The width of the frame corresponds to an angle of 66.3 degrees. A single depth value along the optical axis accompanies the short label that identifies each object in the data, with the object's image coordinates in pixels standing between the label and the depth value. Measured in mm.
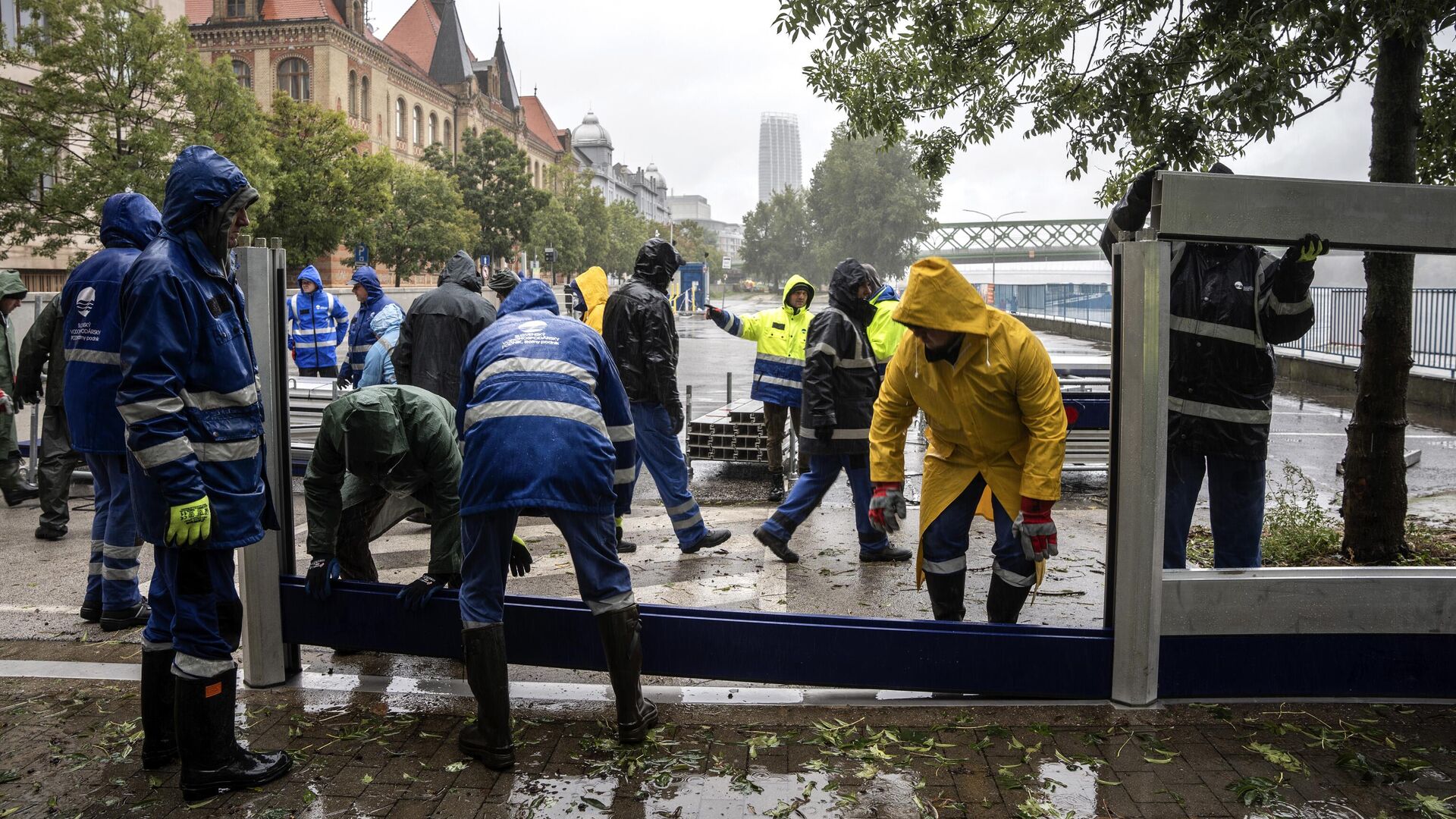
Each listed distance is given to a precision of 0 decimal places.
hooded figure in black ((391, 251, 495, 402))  7645
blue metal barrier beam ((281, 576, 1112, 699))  4340
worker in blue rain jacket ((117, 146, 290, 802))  3582
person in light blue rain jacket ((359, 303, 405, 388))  9008
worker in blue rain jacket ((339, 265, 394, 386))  10109
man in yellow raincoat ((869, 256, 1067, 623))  4277
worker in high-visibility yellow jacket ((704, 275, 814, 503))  9227
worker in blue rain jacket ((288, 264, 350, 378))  12430
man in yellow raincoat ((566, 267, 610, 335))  9172
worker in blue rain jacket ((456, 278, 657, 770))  3842
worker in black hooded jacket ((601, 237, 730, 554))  7281
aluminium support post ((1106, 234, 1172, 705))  4125
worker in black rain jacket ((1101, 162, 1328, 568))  4336
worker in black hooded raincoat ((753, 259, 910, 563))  7012
